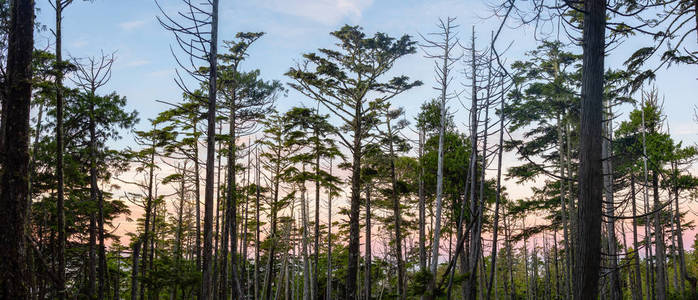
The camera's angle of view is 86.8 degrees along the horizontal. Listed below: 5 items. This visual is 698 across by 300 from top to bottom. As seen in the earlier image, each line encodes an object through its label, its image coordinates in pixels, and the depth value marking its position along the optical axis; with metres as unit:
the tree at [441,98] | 10.48
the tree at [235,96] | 16.66
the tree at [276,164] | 18.72
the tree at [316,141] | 15.73
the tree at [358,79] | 14.63
